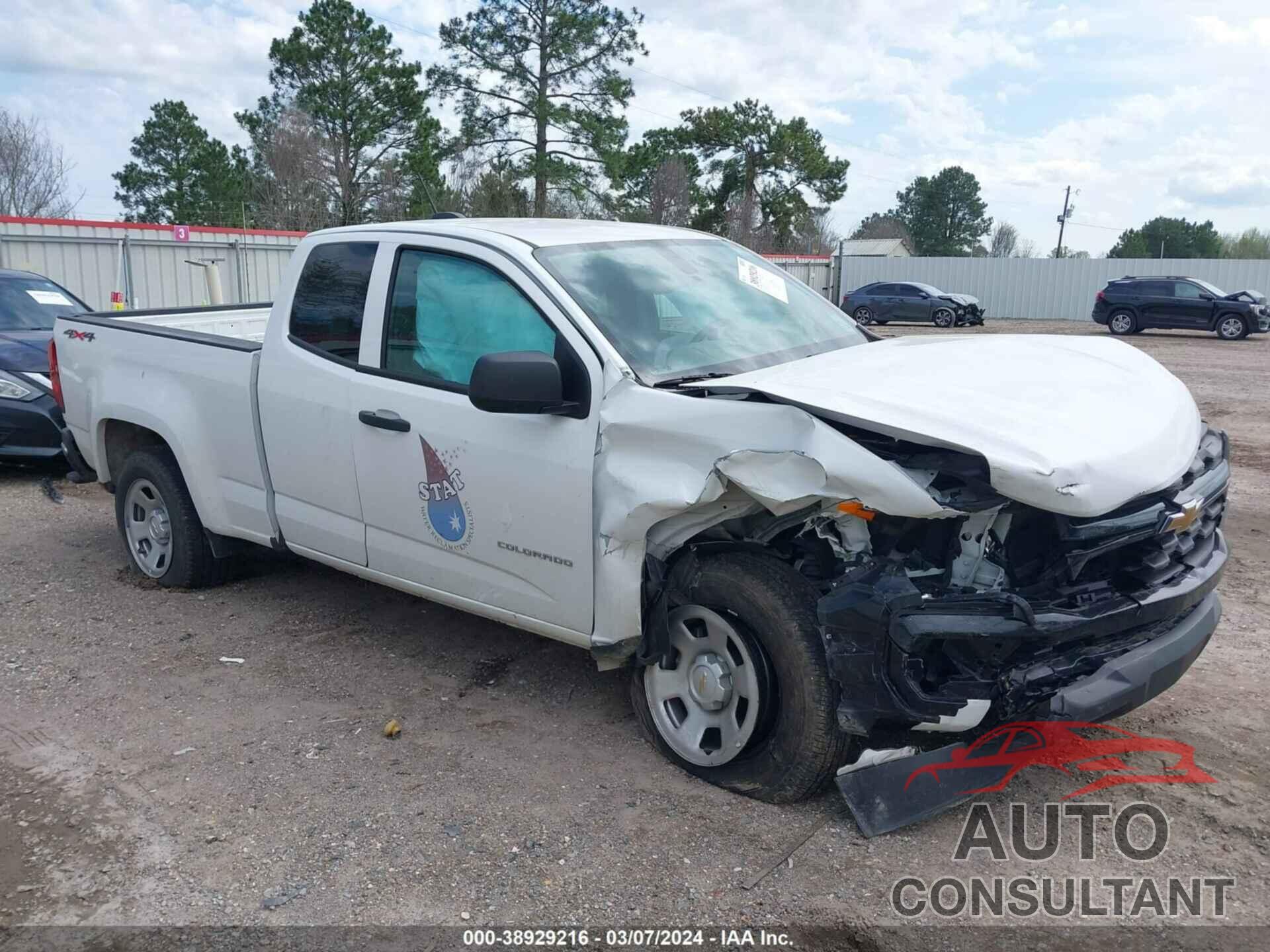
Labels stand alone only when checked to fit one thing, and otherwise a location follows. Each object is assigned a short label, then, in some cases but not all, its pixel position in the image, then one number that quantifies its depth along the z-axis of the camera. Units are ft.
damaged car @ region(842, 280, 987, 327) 102.78
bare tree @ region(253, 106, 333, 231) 117.29
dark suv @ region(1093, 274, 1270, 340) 85.56
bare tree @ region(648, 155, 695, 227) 135.64
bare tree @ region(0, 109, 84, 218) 126.72
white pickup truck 10.14
